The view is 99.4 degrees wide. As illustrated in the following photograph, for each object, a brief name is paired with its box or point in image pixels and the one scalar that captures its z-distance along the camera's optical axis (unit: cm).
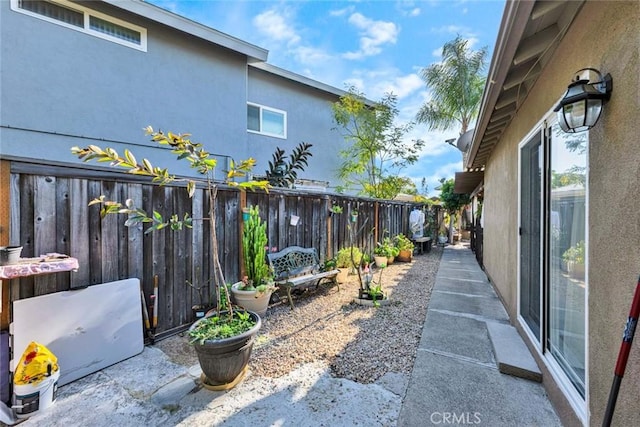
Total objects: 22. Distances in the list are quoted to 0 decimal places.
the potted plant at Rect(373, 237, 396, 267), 761
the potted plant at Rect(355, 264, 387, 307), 455
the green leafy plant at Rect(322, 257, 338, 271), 578
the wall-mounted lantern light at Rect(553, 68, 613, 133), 156
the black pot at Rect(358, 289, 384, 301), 463
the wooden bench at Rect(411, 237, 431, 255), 1025
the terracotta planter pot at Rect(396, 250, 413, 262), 862
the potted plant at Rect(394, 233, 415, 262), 863
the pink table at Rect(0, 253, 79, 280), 199
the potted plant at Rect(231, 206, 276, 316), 389
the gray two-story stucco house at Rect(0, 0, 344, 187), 478
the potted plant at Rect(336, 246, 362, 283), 590
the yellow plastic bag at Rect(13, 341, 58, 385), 206
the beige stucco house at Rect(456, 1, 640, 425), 138
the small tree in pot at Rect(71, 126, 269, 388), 215
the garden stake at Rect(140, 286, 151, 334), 314
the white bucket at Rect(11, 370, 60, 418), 202
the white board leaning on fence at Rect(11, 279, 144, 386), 232
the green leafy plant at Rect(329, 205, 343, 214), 630
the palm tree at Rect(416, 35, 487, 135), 1304
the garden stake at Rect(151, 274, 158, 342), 319
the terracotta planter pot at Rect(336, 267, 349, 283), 576
